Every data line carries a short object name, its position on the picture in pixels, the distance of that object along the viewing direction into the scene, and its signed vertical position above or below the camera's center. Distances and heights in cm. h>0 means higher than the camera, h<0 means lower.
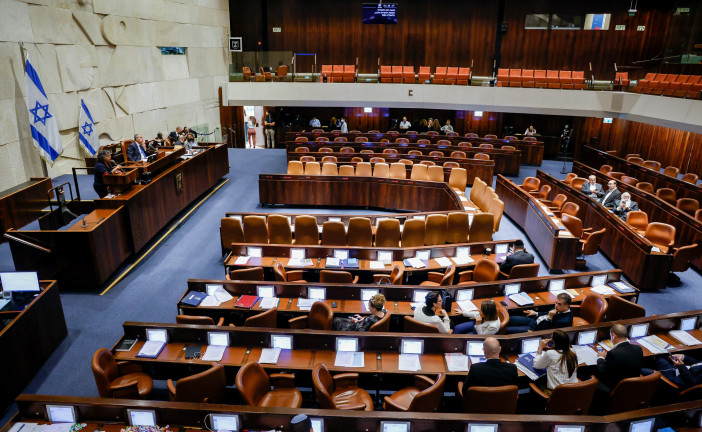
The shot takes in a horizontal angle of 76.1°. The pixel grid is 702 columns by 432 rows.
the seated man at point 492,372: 388 -246
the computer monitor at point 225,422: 345 -259
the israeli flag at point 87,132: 1087 -145
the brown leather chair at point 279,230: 786 -266
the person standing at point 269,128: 1866 -224
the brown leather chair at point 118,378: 418 -292
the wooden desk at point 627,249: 722 -285
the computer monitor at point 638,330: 498 -270
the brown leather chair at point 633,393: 399 -274
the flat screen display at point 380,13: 1875 +243
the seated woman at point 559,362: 404 -251
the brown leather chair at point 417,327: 483 -263
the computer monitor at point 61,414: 361 -266
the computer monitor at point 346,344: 467 -270
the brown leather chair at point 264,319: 501 -266
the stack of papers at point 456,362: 443 -277
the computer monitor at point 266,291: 575 -268
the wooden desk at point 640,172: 1029 -246
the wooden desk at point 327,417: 336 -252
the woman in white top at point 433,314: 489 -254
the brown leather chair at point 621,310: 534 -269
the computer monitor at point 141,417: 356 -264
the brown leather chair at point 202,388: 389 -267
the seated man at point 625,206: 887 -247
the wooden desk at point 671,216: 805 -258
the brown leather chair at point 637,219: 860 -263
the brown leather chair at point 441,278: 610 -279
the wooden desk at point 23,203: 836 -249
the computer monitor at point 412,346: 463 -269
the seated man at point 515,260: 655 -258
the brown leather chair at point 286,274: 628 -277
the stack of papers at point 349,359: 448 -278
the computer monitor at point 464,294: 566 -266
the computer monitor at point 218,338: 478 -272
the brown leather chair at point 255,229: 793 -268
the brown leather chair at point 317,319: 507 -270
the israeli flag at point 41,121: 933 -106
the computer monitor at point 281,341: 471 -271
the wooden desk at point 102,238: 669 -259
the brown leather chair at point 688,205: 941 -258
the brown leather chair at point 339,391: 382 -287
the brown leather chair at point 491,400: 375 -262
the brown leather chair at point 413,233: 780 -266
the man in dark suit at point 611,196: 951 -243
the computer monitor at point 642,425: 343 -255
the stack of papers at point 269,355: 452 -278
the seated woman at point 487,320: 479 -254
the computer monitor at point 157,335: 487 -274
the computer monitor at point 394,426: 337 -253
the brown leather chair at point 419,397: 375 -280
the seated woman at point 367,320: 488 -262
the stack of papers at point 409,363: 443 -278
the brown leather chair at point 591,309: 538 -274
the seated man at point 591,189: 993 -243
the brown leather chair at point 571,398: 389 -271
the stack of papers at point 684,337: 491 -276
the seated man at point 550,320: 499 -268
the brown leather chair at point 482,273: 625 -269
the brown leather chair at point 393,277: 612 -272
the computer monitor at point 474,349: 464 -272
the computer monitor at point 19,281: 531 -240
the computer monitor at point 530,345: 467 -269
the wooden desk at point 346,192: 1095 -283
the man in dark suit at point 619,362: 418 -256
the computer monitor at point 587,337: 480 -269
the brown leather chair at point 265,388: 392 -286
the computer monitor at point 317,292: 571 -267
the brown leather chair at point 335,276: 606 -264
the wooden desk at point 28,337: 474 -296
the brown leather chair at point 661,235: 783 -269
